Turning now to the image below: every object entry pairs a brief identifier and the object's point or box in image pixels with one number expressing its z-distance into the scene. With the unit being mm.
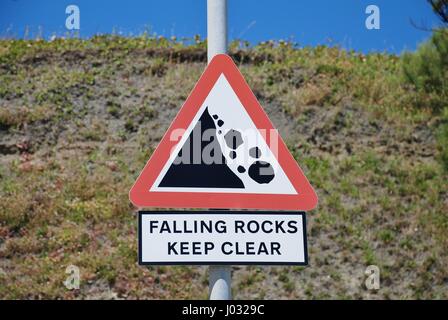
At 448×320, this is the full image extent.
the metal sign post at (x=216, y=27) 6950
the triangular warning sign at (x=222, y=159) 6808
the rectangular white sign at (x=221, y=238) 6725
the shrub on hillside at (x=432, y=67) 20669
